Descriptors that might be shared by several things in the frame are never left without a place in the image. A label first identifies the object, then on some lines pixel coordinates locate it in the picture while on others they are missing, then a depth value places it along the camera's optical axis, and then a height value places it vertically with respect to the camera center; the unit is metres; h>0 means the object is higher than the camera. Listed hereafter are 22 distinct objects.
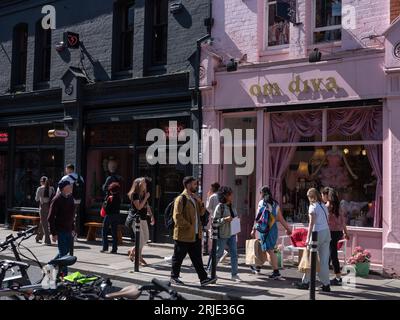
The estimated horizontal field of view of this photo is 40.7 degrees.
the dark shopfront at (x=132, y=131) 13.99 +1.42
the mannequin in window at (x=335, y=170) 11.61 +0.31
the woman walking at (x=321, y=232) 9.08 -0.81
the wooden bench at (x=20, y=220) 16.63 -1.27
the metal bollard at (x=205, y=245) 12.79 -1.49
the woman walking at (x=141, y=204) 11.35 -0.48
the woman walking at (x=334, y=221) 9.79 -0.68
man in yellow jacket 9.18 -0.83
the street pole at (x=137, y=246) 10.43 -1.25
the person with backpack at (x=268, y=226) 10.09 -0.80
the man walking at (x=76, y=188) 13.10 -0.20
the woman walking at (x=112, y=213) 12.91 -0.77
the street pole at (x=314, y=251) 8.08 -1.01
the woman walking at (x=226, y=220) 9.97 -0.70
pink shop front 10.68 +1.03
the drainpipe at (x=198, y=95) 13.25 +2.15
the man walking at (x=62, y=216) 9.59 -0.64
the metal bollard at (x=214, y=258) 9.41 -1.33
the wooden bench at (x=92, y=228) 14.80 -1.32
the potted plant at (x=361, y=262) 10.24 -1.48
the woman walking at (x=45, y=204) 14.43 -0.65
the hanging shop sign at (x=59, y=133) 15.24 +1.34
